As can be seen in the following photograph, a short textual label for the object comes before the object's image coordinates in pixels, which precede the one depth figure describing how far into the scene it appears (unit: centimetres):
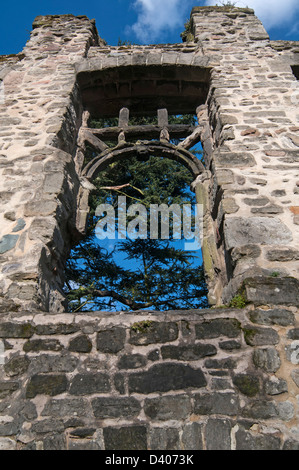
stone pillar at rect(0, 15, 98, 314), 321
